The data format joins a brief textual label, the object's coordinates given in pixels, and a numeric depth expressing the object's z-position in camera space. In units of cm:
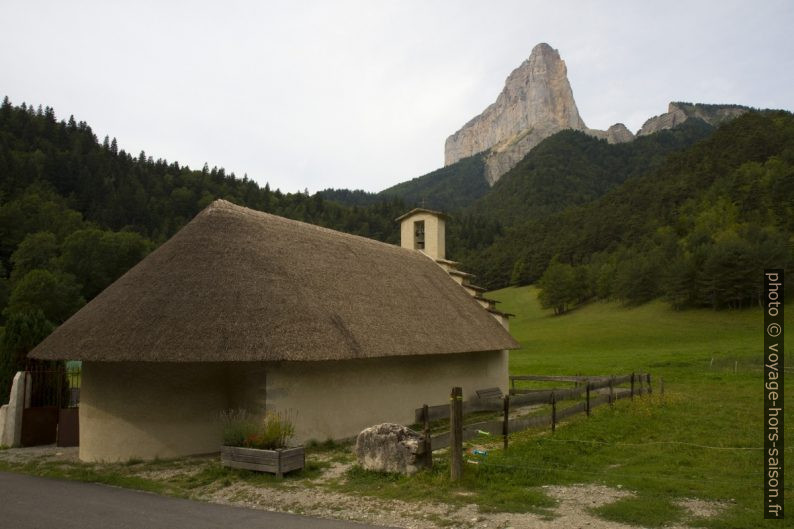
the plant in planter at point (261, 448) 958
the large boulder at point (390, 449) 916
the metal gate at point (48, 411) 1363
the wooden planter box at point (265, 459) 953
